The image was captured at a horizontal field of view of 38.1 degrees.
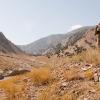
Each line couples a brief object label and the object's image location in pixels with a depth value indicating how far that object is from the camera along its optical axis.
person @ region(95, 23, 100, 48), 9.46
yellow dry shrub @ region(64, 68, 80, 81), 4.52
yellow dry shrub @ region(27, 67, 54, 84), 4.76
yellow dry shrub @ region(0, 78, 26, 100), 4.03
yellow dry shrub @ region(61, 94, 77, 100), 3.59
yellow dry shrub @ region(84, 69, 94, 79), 4.43
